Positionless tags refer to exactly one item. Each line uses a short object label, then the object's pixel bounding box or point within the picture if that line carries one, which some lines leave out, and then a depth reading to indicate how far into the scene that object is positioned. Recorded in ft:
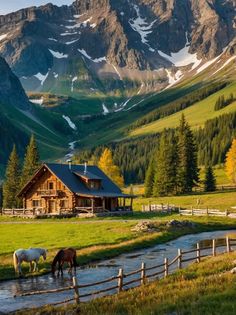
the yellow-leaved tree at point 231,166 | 437.17
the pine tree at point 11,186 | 331.16
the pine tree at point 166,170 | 364.58
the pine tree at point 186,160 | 370.32
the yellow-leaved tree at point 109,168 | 417.28
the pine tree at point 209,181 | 384.88
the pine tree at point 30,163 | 327.06
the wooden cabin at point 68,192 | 280.92
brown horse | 118.42
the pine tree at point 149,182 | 396.78
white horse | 117.29
